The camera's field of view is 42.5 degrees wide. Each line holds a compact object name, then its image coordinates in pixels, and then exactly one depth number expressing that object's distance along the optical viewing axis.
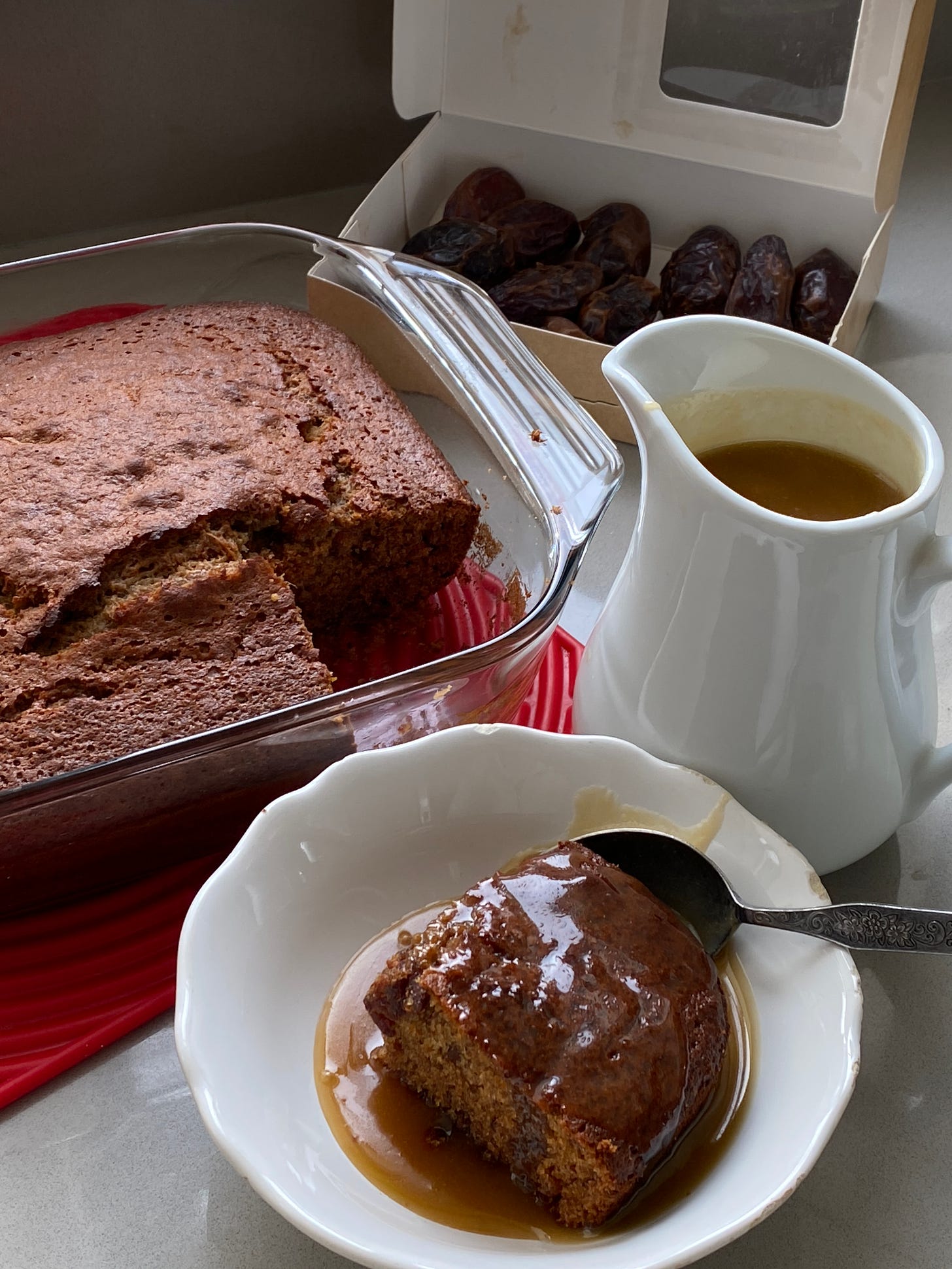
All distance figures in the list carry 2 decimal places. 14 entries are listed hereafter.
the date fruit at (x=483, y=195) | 0.50
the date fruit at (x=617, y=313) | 0.45
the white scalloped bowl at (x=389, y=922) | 0.22
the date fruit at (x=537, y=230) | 0.49
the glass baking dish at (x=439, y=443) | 0.29
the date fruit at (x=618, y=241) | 0.48
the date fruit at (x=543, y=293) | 0.46
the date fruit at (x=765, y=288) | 0.45
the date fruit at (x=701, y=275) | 0.46
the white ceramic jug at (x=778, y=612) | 0.25
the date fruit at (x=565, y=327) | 0.45
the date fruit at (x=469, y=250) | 0.47
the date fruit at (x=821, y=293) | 0.45
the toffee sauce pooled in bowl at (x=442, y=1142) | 0.23
